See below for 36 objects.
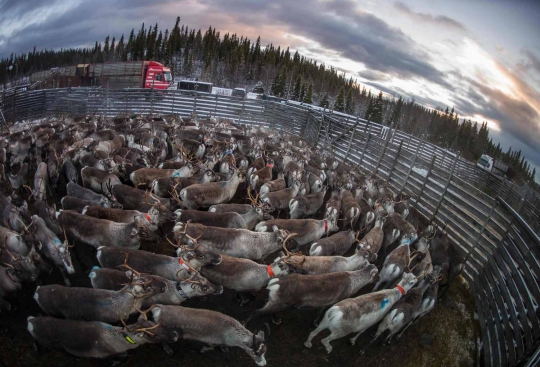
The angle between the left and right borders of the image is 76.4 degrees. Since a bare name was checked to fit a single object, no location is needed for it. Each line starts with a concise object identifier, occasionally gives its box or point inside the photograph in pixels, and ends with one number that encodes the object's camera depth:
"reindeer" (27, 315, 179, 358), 4.39
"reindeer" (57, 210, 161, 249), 6.42
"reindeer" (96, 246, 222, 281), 5.76
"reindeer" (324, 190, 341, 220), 8.39
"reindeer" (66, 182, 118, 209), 7.64
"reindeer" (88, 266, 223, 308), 5.26
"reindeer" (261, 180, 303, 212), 9.01
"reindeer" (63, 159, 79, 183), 9.42
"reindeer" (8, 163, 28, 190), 9.06
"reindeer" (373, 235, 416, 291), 6.95
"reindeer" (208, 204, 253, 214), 7.99
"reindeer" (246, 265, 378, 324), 5.55
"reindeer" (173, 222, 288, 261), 6.54
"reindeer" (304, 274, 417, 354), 5.39
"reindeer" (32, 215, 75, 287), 5.99
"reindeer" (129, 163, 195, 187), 9.33
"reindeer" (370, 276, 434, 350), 5.91
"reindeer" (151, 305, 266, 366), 4.79
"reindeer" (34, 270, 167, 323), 4.85
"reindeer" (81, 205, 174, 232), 6.91
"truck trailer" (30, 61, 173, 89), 34.97
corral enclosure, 5.74
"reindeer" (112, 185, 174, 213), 7.85
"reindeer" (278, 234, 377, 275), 6.32
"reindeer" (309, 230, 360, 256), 7.14
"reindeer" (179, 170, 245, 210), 8.34
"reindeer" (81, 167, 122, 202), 8.74
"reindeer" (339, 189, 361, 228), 9.04
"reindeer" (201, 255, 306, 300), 5.84
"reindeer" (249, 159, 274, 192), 10.33
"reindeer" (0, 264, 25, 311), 5.33
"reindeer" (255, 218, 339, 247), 7.42
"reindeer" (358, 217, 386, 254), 7.28
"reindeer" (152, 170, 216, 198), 8.62
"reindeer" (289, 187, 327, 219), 9.01
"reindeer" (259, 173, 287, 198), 9.69
